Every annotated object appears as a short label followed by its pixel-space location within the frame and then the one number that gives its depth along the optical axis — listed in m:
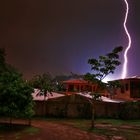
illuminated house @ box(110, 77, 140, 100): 20.09
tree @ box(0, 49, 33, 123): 9.85
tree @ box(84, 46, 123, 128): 12.29
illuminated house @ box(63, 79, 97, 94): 25.76
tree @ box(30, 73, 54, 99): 15.07
